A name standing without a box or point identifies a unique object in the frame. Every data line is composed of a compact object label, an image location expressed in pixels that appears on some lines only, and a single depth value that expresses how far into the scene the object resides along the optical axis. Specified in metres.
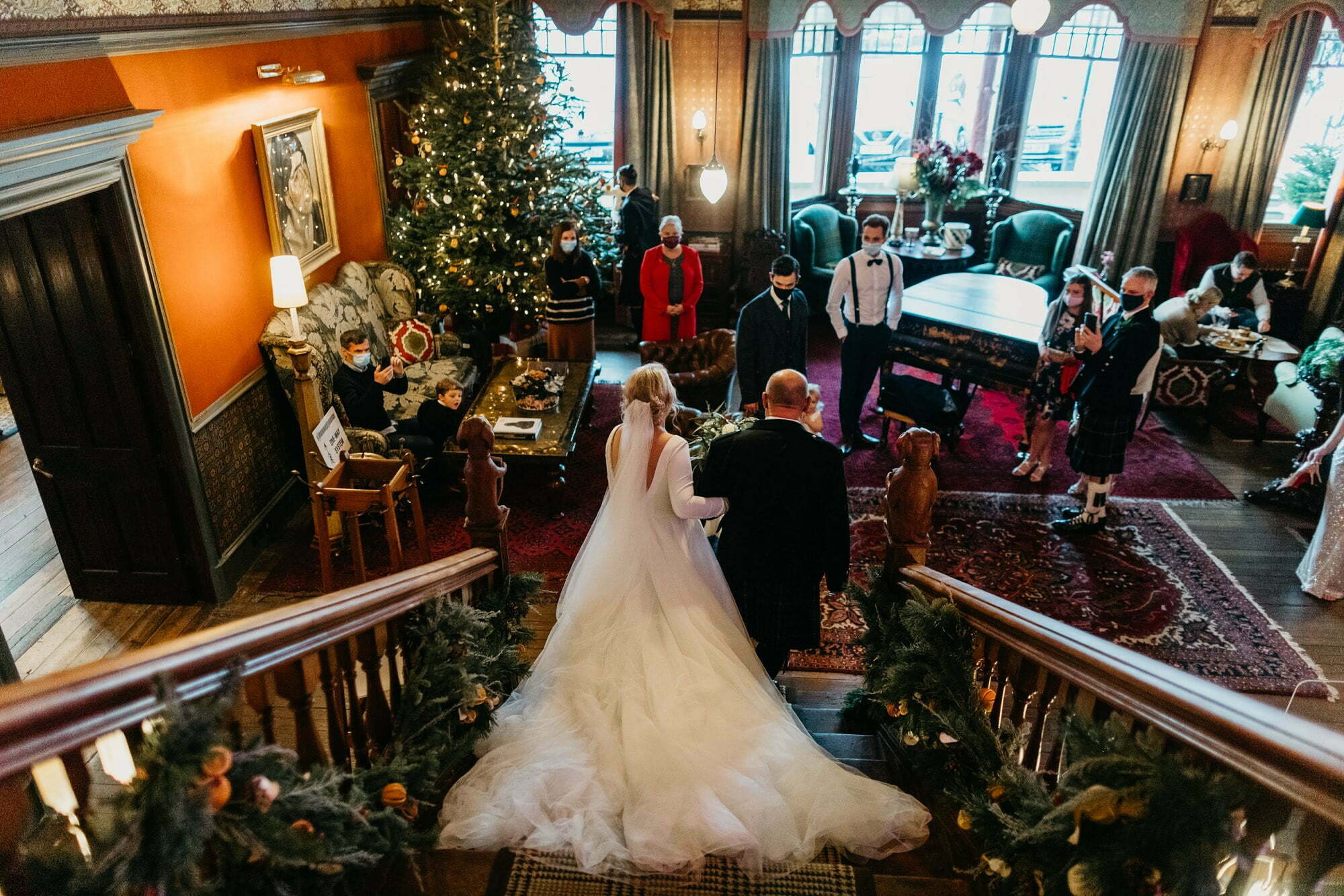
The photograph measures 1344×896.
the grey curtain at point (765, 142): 9.20
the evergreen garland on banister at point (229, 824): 1.26
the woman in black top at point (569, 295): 7.28
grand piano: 6.36
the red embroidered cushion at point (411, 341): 6.70
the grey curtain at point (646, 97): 9.12
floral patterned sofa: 5.67
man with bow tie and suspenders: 6.25
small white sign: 4.88
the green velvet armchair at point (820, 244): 9.66
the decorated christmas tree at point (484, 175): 7.62
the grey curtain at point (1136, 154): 9.18
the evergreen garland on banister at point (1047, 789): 1.48
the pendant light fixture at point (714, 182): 8.26
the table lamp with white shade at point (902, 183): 9.67
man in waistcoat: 7.60
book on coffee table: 5.87
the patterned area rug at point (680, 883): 2.24
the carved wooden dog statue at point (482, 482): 3.13
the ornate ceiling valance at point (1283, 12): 8.46
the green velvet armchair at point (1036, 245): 9.37
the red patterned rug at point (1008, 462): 6.54
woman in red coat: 7.16
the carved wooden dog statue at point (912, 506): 3.06
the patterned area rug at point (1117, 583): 4.82
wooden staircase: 2.20
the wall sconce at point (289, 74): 5.53
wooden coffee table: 5.73
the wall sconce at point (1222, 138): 9.18
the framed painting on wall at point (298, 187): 5.75
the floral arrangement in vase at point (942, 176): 9.46
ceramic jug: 9.43
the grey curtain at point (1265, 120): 8.90
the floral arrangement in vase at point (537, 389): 6.34
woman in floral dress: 5.76
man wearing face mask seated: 5.48
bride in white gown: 2.41
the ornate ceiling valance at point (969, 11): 8.95
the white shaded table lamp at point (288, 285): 5.15
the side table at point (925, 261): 9.26
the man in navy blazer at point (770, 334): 5.88
